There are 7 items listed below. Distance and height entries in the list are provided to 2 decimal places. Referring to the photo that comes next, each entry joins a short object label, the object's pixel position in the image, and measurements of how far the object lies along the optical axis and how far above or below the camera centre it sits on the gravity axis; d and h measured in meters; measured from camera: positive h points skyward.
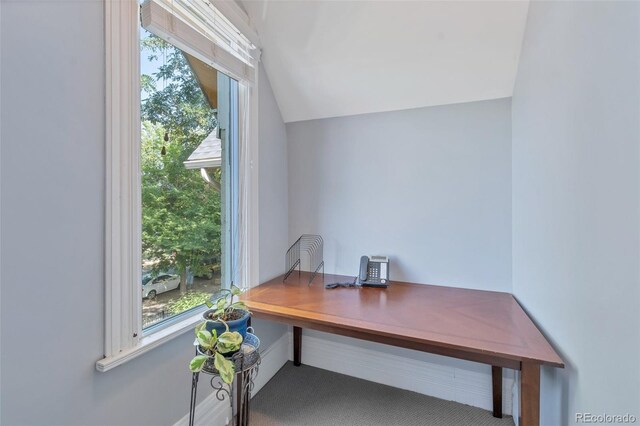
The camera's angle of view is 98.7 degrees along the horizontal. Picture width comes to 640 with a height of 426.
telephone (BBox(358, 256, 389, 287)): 1.79 -0.39
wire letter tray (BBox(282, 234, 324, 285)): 2.12 -0.32
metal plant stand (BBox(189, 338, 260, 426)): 1.01 -0.71
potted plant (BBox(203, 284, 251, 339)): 1.03 -0.42
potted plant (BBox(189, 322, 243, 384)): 0.90 -0.47
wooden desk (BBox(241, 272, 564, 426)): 1.01 -0.51
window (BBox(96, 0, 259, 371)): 1.04 +0.23
